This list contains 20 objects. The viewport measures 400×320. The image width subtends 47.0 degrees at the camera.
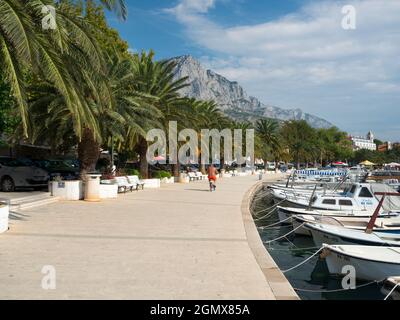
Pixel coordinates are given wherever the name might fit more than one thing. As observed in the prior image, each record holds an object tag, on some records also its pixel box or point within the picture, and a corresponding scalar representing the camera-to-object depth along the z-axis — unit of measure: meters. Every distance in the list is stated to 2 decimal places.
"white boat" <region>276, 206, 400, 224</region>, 18.75
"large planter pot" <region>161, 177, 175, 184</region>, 36.66
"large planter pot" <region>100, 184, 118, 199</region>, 20.83
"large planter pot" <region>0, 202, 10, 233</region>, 10.92
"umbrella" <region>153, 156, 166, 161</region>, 47.30
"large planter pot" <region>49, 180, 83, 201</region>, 19.41
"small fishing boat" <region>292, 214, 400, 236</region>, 15.68
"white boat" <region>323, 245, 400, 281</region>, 9.83
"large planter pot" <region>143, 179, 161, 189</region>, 30.16
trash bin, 19.32
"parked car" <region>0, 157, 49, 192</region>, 21.48
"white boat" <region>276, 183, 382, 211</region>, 20.94
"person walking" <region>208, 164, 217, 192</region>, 29.52
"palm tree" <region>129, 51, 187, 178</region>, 31.12
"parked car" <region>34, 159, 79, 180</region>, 25.62
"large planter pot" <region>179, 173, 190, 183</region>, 39.94
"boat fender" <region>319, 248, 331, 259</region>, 10.79
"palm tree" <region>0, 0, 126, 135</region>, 9.64
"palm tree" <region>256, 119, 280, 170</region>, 79.38
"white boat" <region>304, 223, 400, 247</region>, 12.25
